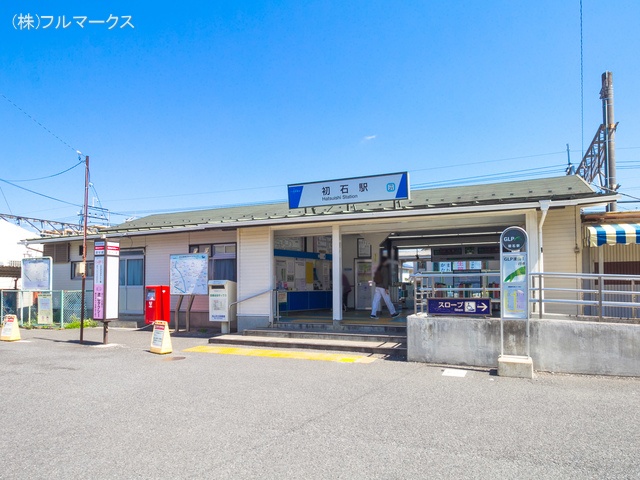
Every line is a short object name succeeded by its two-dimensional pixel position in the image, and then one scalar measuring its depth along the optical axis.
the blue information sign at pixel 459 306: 9.58
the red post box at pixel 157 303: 15.45
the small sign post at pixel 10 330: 14.05
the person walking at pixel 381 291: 14.24
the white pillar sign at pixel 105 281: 13.23
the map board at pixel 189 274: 15.11
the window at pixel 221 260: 16.00
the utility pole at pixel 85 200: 13.78
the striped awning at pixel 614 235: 10.95
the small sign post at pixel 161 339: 11.38
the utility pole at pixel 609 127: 18.72
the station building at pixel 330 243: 11.48
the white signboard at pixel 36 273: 17.69
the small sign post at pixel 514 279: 8.88
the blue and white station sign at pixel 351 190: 12.88
